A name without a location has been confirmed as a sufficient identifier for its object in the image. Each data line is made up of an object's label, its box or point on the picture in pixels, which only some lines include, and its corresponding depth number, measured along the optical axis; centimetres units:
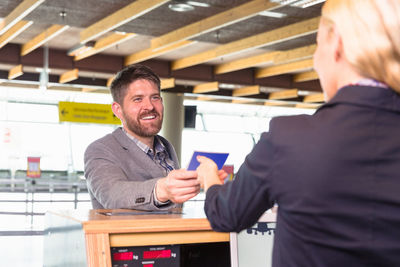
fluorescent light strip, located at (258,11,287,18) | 834
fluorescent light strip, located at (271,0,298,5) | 649
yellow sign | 1448
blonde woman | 107
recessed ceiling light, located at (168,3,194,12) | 784
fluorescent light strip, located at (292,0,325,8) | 647
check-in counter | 169
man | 222
